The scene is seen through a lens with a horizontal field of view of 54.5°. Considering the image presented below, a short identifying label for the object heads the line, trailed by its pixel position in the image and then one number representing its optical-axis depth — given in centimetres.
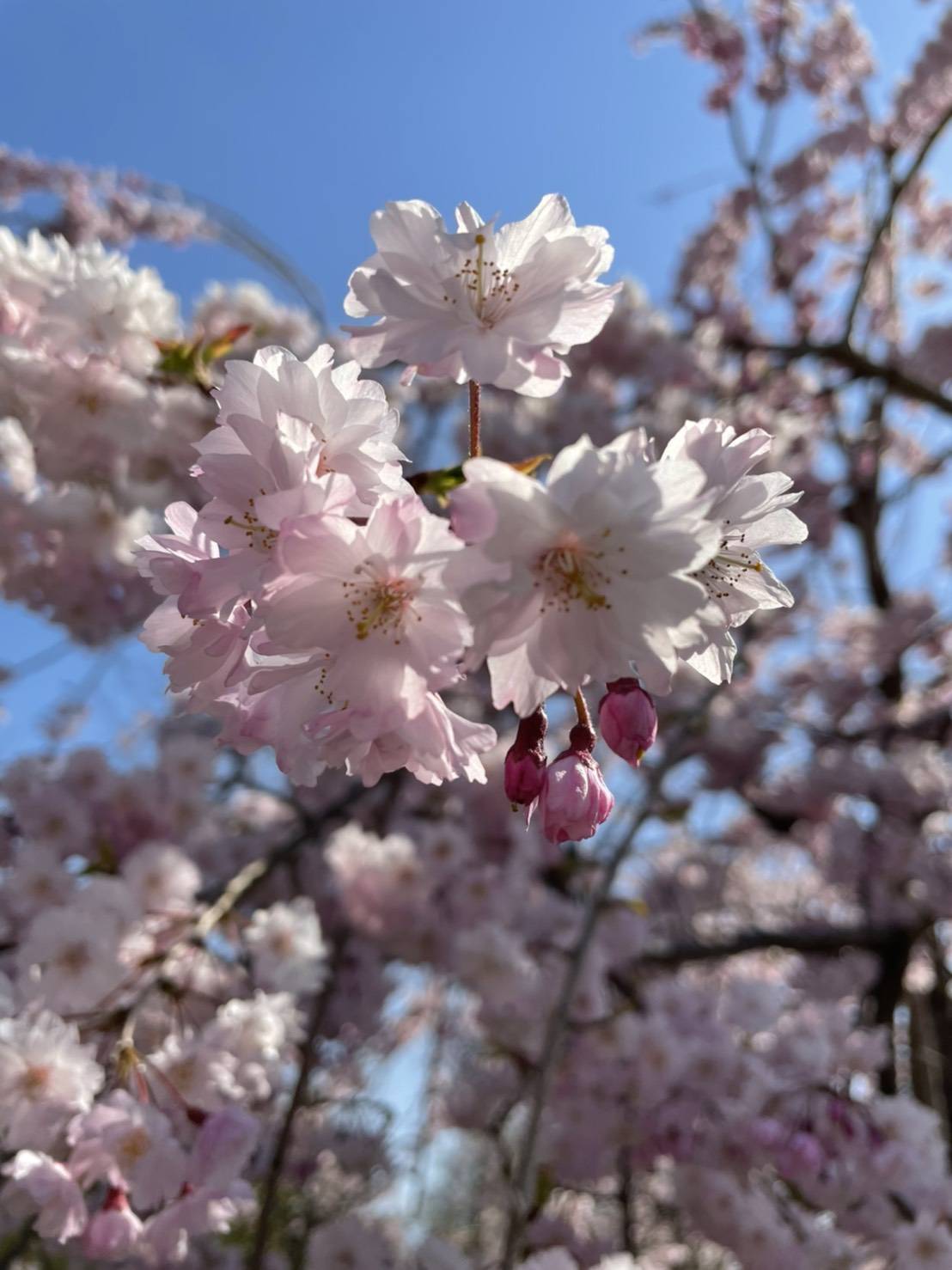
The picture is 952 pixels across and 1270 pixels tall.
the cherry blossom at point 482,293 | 12
